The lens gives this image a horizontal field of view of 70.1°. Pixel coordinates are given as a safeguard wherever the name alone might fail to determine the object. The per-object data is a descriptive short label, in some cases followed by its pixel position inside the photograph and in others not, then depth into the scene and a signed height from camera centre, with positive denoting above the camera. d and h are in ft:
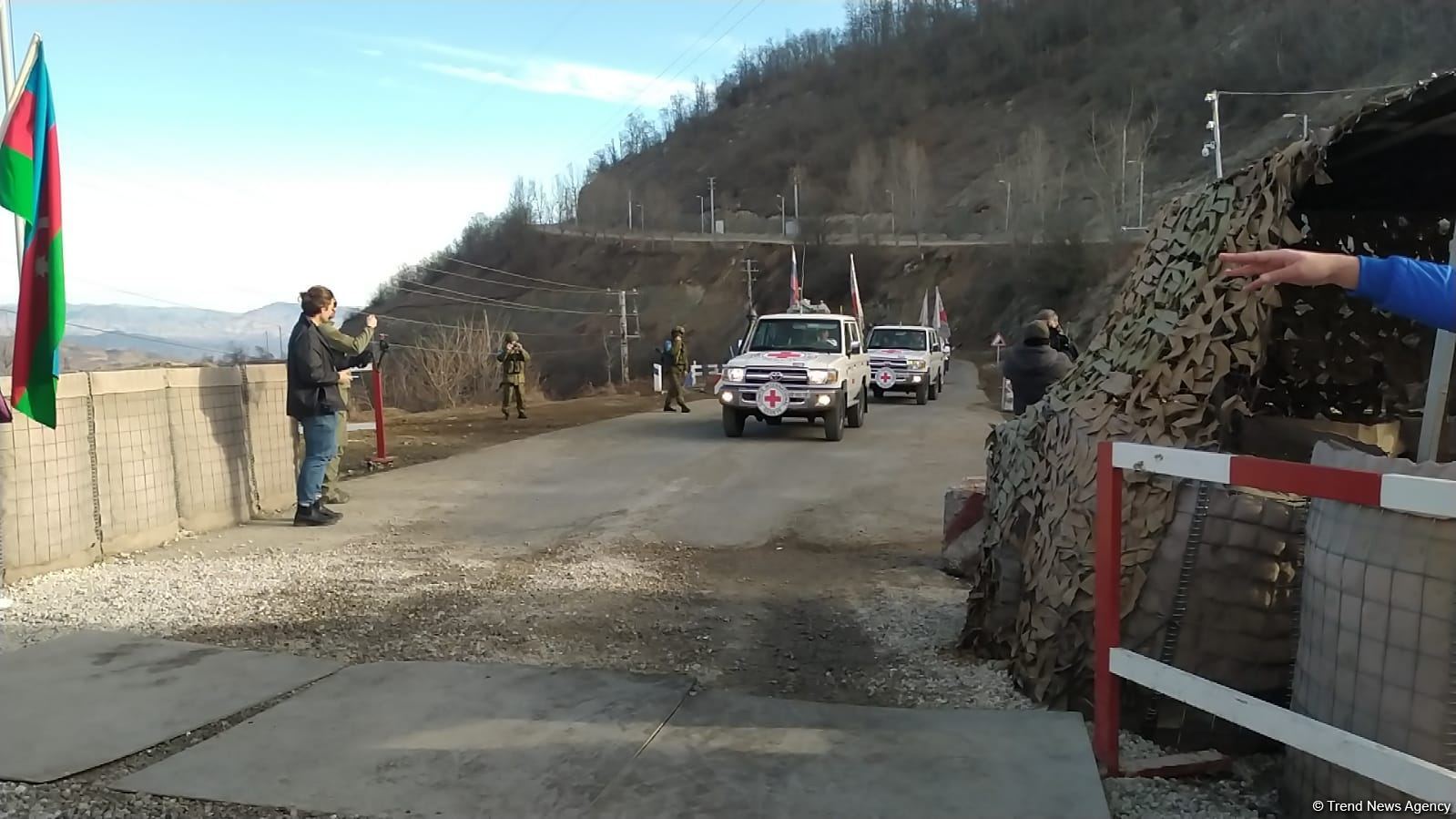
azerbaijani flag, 20.77 +2.94
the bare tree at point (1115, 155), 256.32 +52.97
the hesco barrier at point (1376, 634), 9.23 -2.89
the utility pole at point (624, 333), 130.31 +2.50
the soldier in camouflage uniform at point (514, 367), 66.69 -0.79
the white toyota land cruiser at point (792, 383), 52.90 -1.82
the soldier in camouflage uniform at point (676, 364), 68.23 -0.99
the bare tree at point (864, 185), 374.84 +58.23
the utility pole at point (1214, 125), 124.98 +27.96
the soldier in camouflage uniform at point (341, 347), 29.22 +0.38
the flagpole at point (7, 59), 21.52 +6.61
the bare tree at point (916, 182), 343.79 +55.28
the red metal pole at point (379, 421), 43.73 -2.59
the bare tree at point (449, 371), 111.86 -1.54
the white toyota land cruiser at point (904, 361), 85.05 -1.44
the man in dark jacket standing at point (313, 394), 28.07 -0.90
